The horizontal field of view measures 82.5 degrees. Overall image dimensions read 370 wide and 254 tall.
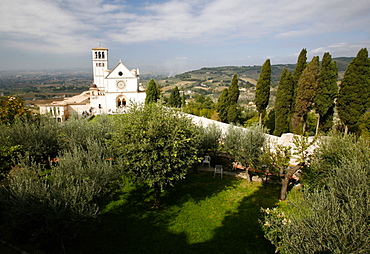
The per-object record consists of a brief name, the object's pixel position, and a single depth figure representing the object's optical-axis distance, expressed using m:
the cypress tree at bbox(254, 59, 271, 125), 21.48
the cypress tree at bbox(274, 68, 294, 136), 20.56
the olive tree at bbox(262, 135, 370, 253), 4.31
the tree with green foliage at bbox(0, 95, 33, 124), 13.68
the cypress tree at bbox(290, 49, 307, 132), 21.77
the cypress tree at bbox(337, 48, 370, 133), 15.45
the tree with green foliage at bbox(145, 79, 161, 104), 34.59
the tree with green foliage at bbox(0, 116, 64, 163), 11.32
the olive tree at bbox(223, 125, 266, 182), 11.73
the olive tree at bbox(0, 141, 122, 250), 5.45
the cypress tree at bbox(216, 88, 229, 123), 27.03
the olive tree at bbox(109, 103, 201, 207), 8.16
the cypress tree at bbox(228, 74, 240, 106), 25.55
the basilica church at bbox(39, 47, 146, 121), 37.05
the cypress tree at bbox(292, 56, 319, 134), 18.11
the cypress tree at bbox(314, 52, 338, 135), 17.39
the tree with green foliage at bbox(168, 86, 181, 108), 37.11
